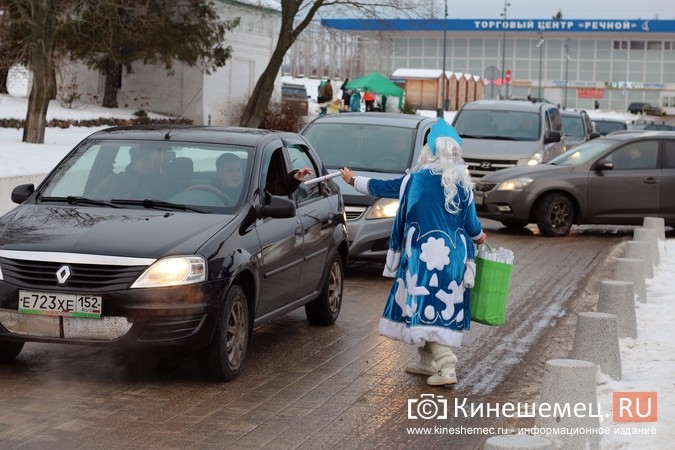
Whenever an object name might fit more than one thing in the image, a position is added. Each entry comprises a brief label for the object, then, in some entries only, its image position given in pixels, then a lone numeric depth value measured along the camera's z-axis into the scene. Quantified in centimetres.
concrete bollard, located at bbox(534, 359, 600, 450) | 627
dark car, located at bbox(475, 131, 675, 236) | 1916
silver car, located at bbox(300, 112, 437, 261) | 1329
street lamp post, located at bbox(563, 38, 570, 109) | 11638
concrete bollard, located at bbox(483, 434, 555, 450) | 496
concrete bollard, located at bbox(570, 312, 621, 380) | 825
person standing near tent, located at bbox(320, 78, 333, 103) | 6103
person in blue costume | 806
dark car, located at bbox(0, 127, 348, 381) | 754
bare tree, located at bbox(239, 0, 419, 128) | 4141
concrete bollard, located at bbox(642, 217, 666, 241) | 1773
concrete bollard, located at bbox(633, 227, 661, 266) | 1538
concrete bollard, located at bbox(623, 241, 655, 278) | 1398
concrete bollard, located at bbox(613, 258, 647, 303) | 1207
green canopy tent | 5366
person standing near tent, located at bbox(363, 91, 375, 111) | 5347
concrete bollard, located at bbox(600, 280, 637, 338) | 994
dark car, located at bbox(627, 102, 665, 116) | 11306
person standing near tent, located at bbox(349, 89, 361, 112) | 4881
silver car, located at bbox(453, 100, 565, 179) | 2344
